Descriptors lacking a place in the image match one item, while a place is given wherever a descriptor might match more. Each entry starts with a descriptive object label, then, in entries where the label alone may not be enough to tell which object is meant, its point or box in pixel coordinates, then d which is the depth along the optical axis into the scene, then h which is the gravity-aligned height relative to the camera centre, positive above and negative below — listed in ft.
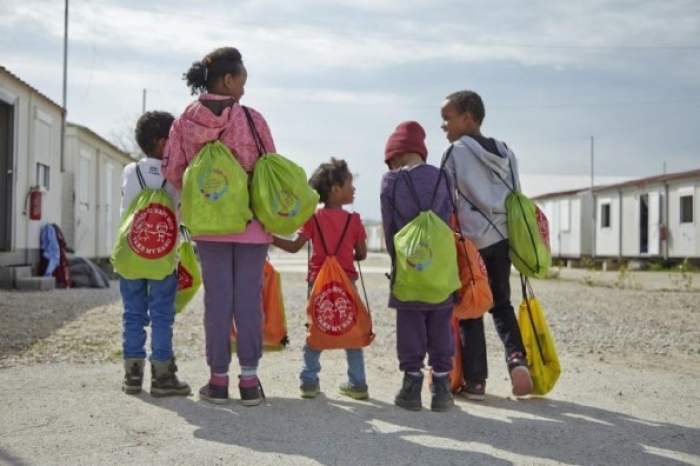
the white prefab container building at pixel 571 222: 97.14 +1.05
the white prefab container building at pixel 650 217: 76.07 +1.44
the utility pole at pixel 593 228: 95.16 +0.36
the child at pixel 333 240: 14.26 -0.22
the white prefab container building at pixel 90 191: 52.70 +2.29
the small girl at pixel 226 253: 13.12 -0.43
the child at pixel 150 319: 13.84 -1.57
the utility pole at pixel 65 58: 59.31 +12.35
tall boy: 14.46 +0.24
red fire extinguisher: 41.60 +0.97
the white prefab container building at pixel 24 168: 39.55 +2.82
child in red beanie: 13.32 -1.22
